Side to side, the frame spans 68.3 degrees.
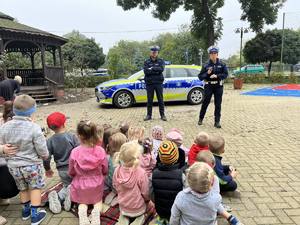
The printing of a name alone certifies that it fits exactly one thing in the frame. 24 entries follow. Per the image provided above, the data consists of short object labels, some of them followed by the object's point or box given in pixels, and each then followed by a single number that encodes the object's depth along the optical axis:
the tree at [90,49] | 28.39
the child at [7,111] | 2.93
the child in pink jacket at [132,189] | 2.27
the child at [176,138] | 2.53
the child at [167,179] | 2.14
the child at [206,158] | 2.27
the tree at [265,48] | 27.50
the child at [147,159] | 2.61
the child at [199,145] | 2.68
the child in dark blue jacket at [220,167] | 2.64
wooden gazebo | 11.30
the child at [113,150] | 2.64
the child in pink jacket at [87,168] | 2.42
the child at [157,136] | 2.97
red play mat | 14.22
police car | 8.63
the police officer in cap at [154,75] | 6.19
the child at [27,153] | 2.30
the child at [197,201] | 1.77
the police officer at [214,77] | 5.42
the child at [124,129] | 3.18
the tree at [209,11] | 17.11
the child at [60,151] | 2.64
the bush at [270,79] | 18.75
